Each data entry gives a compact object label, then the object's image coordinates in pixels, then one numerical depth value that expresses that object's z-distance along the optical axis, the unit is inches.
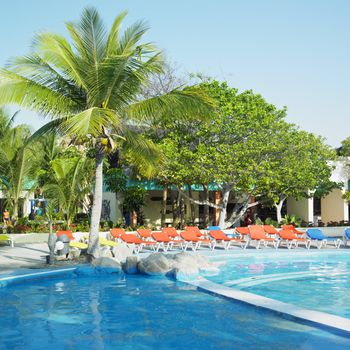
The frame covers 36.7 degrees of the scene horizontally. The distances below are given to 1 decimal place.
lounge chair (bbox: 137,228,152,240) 763.4
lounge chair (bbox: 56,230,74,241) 714.2
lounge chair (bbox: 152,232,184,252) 721.6
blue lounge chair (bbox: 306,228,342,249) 788.0
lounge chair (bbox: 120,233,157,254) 722.2
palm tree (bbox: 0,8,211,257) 536.4
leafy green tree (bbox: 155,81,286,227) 942.4
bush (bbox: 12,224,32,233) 927.0
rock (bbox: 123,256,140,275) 534.9
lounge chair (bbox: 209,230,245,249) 763.4
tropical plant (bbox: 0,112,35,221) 922.7
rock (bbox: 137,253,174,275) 517.0
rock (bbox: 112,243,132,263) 601.0
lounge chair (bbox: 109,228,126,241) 776.9
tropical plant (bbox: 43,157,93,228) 852.6
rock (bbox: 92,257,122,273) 531.5
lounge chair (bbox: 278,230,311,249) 780.0
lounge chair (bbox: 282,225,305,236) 864.9
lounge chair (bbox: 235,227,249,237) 845.2
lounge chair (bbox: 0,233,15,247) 772.3
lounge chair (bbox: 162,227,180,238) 781.9
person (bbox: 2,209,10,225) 1251.7
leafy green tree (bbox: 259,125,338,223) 988.6
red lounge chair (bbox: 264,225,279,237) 847.7
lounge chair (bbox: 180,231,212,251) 737.3
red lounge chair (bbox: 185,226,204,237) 793.7
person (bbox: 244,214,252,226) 1203.5
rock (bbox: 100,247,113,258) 579.5
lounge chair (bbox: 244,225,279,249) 777.6
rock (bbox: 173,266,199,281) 488.4
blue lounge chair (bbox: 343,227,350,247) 809.5
